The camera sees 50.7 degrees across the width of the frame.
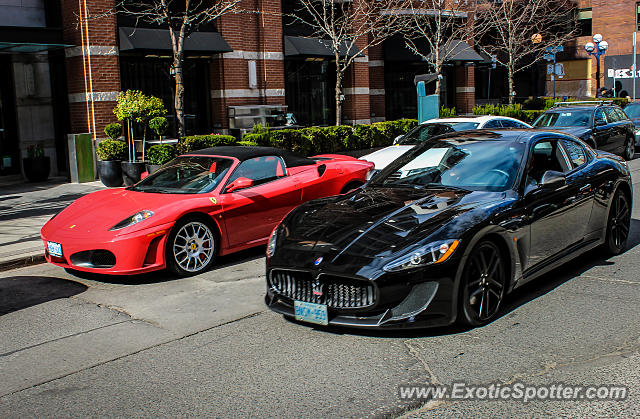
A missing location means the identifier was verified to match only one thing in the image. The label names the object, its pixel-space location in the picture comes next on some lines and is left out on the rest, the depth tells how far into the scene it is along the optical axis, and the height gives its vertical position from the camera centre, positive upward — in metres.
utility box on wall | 16.66 -0.82
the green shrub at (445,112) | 23.12 -0.01
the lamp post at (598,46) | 32.19 +2.86
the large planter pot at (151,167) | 15.20 -1.00
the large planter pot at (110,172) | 15.86 -1.14
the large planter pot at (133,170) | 15.66 -1.09
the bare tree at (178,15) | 14.85 +2.73
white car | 13.52 -0.30
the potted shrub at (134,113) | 15.70 +0.23
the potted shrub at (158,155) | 15.34 -0.75
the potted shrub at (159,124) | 15.95 -0.05
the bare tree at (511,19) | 28.62 +3.97
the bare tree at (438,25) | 24.12 +3.37
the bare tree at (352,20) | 22.03 +3.26
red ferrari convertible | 7.32 -1.05
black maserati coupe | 5.00 -0.98
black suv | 16.59 -0.43
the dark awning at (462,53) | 26.92 +2.34
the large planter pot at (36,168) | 17.22 -1.08
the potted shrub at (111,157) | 15.88 -0.79
